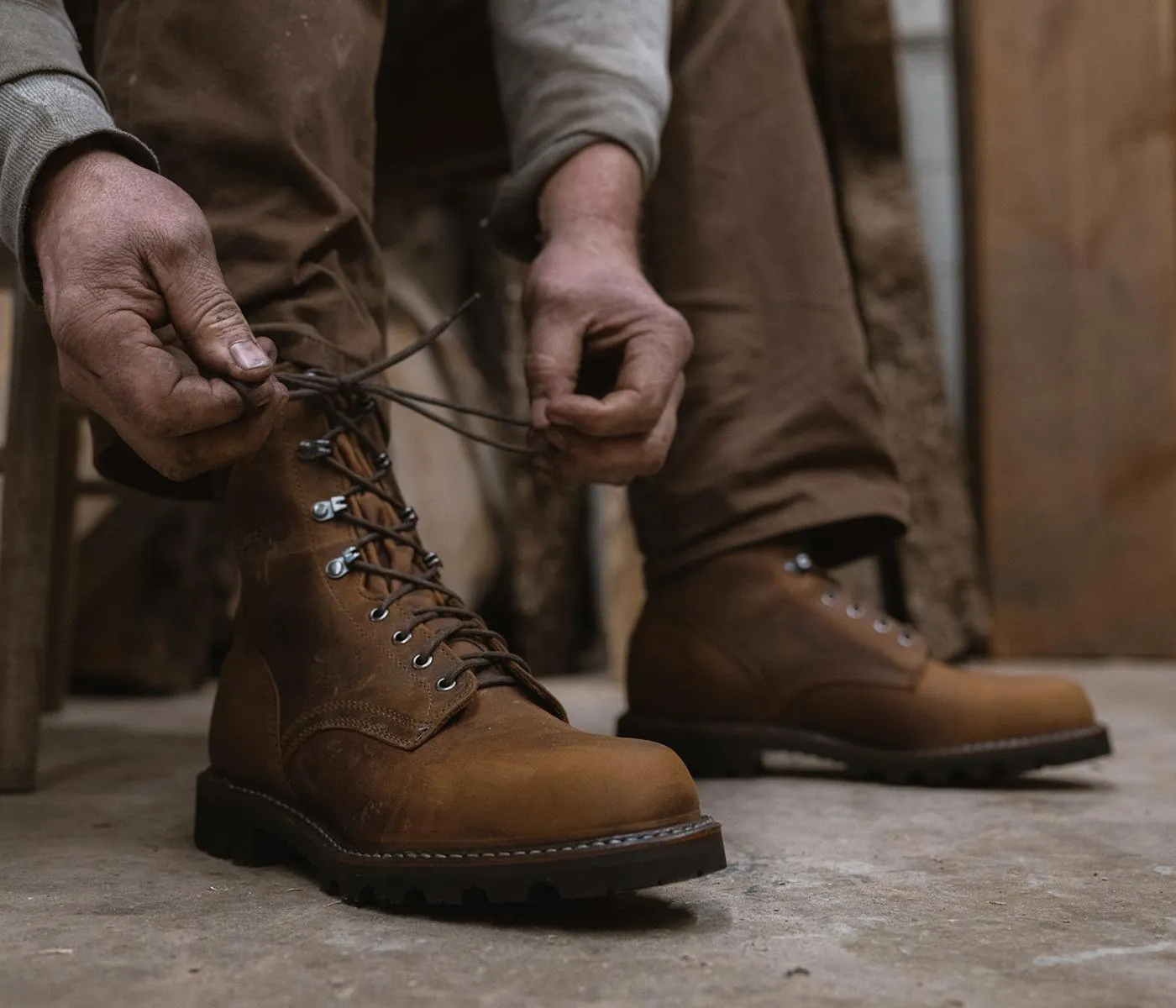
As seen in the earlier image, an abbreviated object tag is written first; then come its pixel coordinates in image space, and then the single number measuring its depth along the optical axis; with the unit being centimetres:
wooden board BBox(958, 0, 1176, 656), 224
